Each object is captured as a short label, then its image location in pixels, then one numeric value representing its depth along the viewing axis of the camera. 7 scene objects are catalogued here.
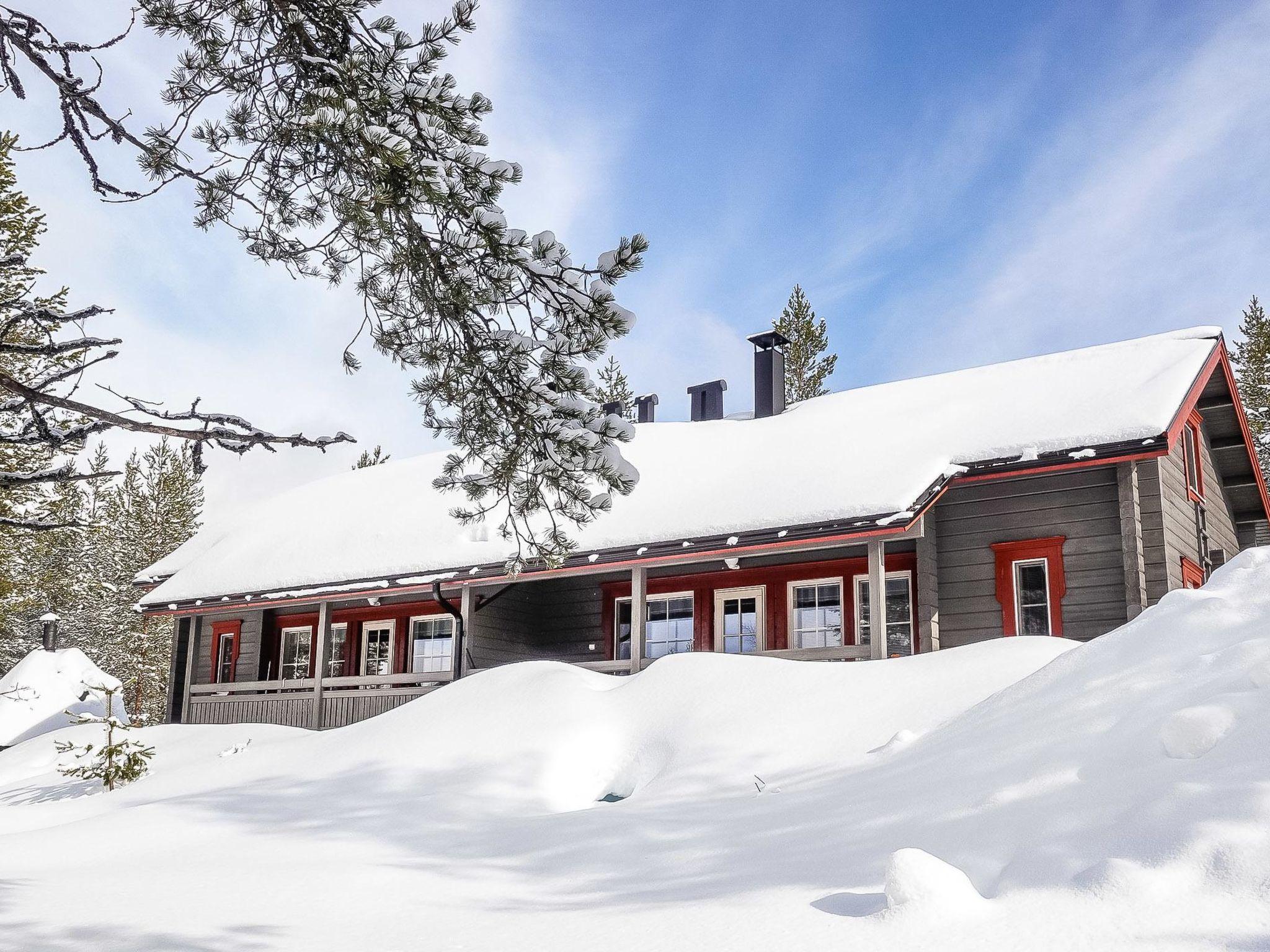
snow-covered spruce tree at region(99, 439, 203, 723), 37.84
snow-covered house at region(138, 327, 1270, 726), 13.12
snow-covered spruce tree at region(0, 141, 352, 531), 4.68
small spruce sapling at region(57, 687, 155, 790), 14.44
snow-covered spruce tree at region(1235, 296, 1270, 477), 32.66
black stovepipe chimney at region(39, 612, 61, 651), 26.14
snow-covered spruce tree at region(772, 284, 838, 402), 36.41
